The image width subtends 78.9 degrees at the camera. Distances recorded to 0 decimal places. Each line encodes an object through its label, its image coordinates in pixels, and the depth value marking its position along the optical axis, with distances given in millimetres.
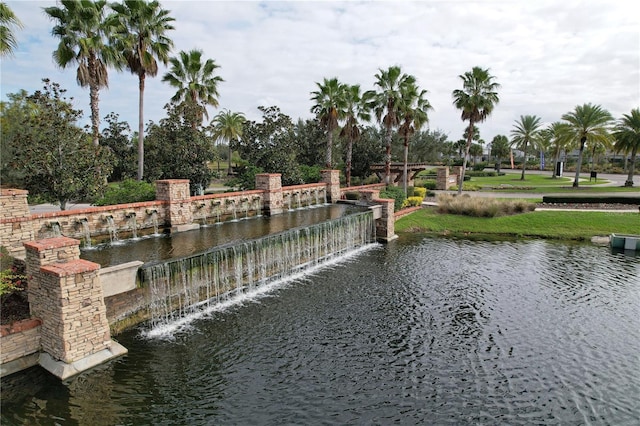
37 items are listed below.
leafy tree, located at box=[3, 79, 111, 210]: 17156
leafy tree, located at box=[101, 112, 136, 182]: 39312
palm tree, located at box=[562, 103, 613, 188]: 41000
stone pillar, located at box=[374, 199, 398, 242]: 23641
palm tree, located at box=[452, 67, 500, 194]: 34188
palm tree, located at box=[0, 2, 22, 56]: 13182
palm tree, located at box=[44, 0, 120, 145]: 21375
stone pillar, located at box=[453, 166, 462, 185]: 46562
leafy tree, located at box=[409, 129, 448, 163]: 65562
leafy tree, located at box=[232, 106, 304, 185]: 30453
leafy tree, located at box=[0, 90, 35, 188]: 30422
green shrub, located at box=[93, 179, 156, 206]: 20125
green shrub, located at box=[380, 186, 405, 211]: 29905
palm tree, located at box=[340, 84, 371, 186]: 35188
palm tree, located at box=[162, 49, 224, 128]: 29562
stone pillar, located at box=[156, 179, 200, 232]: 17938
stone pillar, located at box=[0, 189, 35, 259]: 12258
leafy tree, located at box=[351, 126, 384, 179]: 42938
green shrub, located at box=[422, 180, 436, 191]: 43719
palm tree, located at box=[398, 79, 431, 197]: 32281
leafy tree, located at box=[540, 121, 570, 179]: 56562
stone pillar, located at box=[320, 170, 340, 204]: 29094
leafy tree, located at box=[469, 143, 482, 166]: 78312
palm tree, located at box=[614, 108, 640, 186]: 42469
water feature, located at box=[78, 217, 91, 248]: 15078
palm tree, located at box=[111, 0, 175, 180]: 24422
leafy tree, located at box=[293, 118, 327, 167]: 41344
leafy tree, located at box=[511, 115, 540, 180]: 55375
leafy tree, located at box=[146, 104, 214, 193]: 25406
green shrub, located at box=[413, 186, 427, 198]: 34688
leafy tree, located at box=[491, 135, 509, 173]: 70250
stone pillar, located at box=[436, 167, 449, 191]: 42562
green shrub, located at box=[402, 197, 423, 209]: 31234
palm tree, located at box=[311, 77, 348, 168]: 33625
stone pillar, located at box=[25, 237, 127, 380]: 8875
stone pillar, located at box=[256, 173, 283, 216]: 23375
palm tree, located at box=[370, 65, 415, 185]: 32175
